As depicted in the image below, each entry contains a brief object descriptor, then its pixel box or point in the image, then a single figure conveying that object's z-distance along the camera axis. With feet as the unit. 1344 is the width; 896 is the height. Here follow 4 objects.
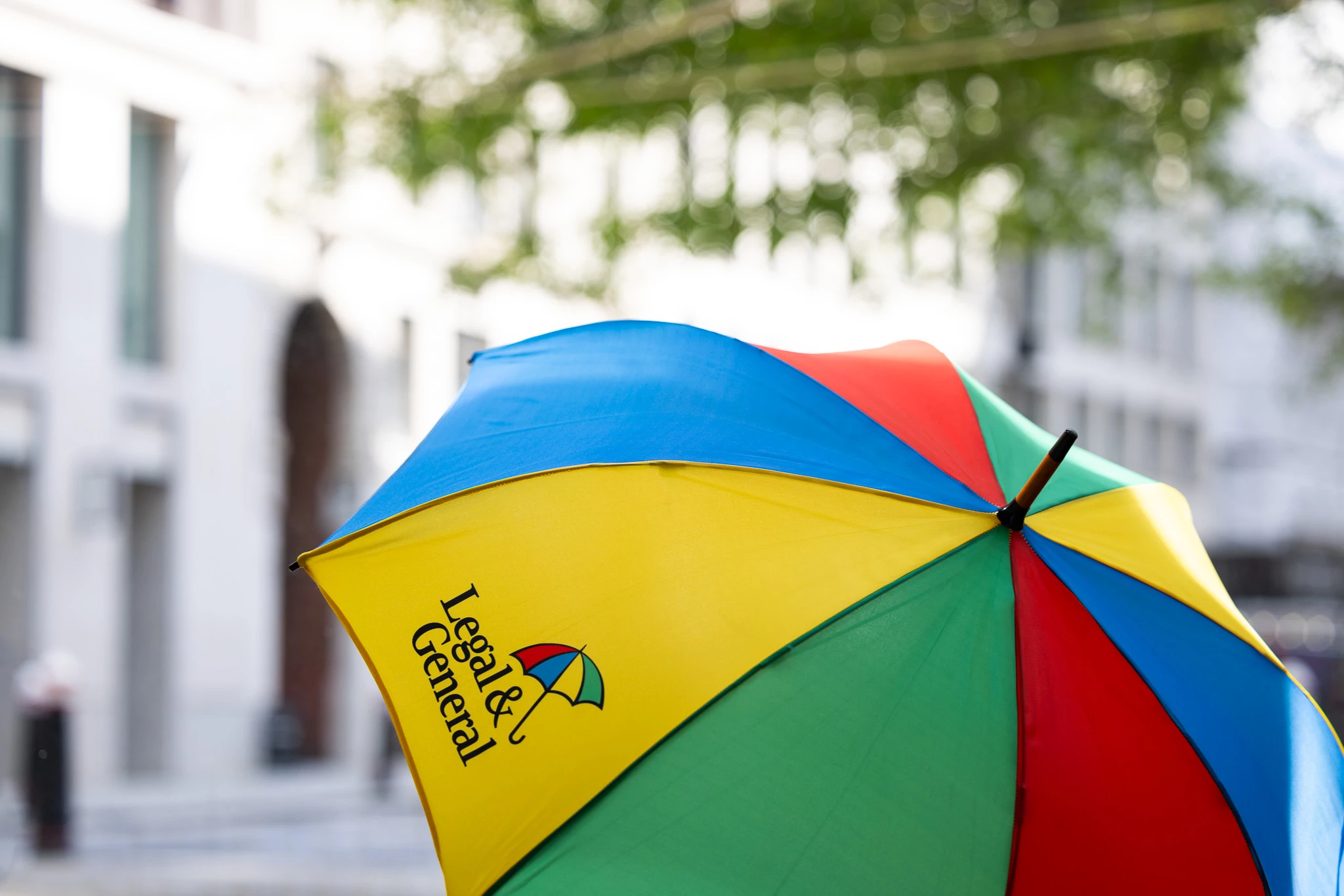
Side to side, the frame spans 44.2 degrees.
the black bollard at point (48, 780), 39.88
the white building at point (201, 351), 57.77
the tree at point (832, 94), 36.99
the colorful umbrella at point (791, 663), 9.19
